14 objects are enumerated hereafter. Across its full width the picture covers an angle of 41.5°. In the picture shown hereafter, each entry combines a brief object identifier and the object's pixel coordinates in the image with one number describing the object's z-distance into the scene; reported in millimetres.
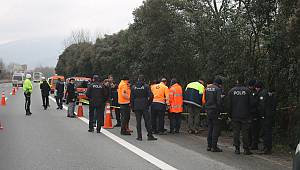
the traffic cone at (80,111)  18173
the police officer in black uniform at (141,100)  11695
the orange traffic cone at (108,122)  14233
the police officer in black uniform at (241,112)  9578
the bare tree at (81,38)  84219
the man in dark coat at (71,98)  17781
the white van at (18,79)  68062
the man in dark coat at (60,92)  21812
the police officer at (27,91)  18391
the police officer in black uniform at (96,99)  13086
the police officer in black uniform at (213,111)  9992
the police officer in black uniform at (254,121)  9812
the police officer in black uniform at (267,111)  9656
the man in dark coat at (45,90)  21484
